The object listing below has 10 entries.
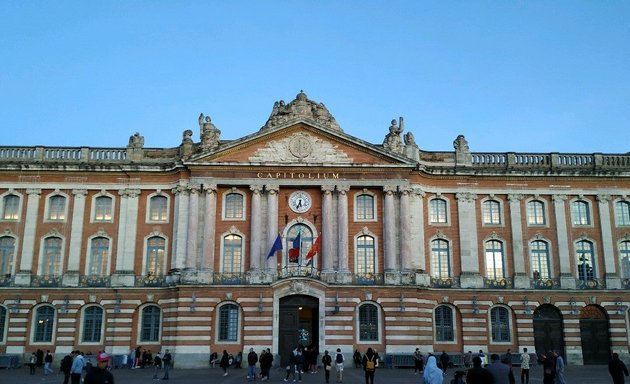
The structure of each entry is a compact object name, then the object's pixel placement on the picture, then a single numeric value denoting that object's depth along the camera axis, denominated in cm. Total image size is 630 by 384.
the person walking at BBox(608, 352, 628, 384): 2203
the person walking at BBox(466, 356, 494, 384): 1459
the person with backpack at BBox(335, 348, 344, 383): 3203
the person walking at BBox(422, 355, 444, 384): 1698
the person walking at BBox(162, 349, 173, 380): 3300
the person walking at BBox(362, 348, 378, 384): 2838
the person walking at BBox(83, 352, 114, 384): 1212
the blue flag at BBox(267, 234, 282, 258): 4125
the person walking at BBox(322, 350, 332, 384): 3139
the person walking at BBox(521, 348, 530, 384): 3013
